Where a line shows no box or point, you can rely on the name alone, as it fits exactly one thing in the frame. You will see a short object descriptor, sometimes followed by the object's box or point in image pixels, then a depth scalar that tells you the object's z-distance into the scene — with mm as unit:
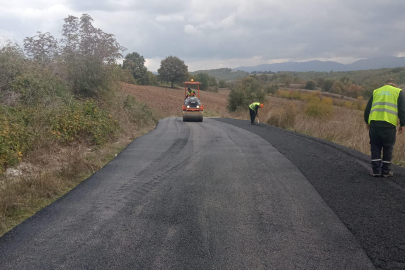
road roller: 21375
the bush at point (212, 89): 80875
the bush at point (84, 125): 9172
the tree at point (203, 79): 79438
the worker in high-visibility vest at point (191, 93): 22641
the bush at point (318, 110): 20078
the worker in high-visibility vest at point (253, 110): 18422
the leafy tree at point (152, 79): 66794
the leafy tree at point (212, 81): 87812
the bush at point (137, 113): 17859
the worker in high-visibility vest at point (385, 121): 6102
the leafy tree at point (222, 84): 98288
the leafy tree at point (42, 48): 13109
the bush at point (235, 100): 33562
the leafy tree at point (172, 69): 69062
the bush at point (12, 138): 6636
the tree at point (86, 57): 14469
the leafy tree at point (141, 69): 60781
